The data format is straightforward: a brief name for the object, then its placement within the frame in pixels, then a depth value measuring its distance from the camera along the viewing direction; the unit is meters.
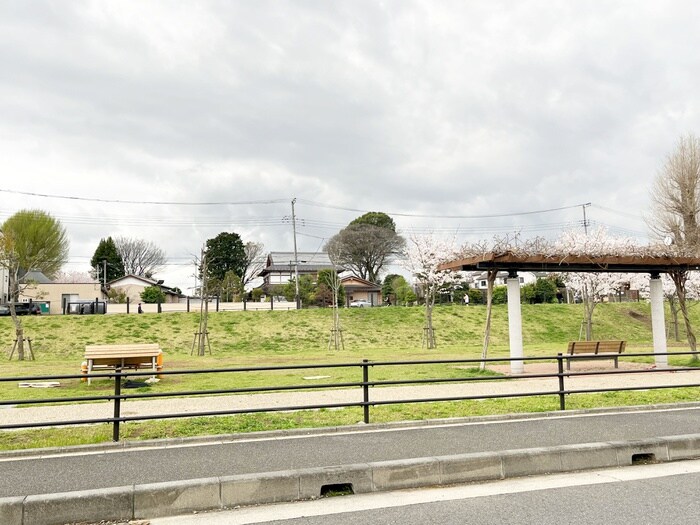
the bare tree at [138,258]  73.50
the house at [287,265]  72.69
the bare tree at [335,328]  26.31
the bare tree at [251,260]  70.19
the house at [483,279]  78.57
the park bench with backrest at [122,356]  13.24
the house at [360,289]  61.56
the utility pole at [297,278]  40.32
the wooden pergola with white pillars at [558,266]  14.53
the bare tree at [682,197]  31.72
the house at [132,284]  60.11
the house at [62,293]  48.09
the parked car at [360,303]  53.84
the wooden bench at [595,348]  15.55
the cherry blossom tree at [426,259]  36.41
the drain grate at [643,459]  6.04
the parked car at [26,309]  38.66
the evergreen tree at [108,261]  70.44
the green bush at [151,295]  47.27
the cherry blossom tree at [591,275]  15.11
